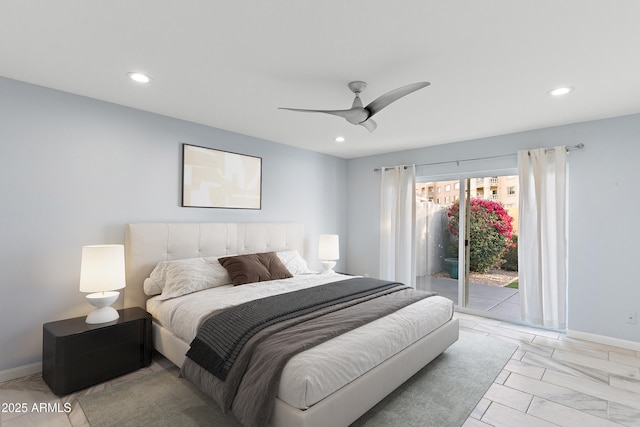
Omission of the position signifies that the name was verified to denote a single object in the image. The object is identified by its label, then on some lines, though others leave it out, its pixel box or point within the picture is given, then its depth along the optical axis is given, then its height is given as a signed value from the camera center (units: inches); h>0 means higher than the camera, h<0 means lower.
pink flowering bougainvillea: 171.6 -7.0
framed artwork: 142.9 +19.9
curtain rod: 140.3 +33.5
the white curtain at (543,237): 142.0 -7.5
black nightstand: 91.6 -41.0
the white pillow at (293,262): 159.9 -22.0
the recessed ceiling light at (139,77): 98.1 +45.1
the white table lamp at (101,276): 99.9 -18.2
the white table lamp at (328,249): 188.9 -17.6
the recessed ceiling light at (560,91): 105.8 +44.5
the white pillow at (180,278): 117.5 -22.8
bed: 67.9 -32.9
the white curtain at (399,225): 193.3 -2.9
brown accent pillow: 132.9 -21.3
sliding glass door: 168.9 -12.3
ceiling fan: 83.4 +33.8
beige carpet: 82.3 -52.2
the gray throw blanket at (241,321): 81.1 -28.6
